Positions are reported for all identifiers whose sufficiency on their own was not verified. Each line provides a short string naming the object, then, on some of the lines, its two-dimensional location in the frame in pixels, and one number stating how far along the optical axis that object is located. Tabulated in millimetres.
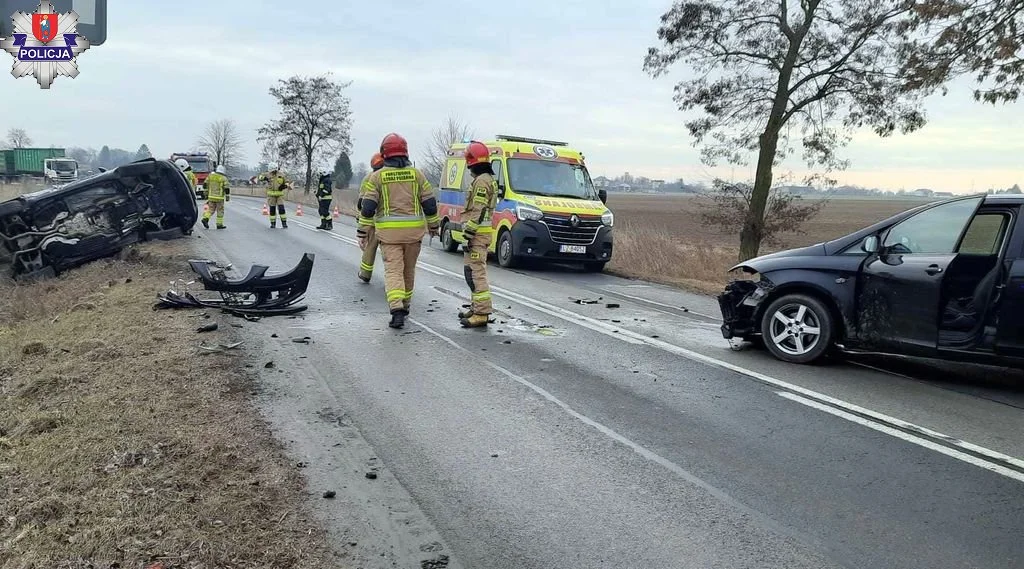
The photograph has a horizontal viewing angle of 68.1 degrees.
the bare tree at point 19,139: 92025
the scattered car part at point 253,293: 8336
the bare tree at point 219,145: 75062
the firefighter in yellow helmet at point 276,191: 20562
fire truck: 41450
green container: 54062
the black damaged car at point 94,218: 11586
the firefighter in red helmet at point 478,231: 8109
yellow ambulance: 13469
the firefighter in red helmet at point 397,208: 8102
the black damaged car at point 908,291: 5755
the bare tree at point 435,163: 48281
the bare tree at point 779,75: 15148
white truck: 47969
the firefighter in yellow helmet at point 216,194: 19203
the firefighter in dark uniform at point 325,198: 21078
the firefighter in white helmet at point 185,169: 15461
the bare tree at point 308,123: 47188
